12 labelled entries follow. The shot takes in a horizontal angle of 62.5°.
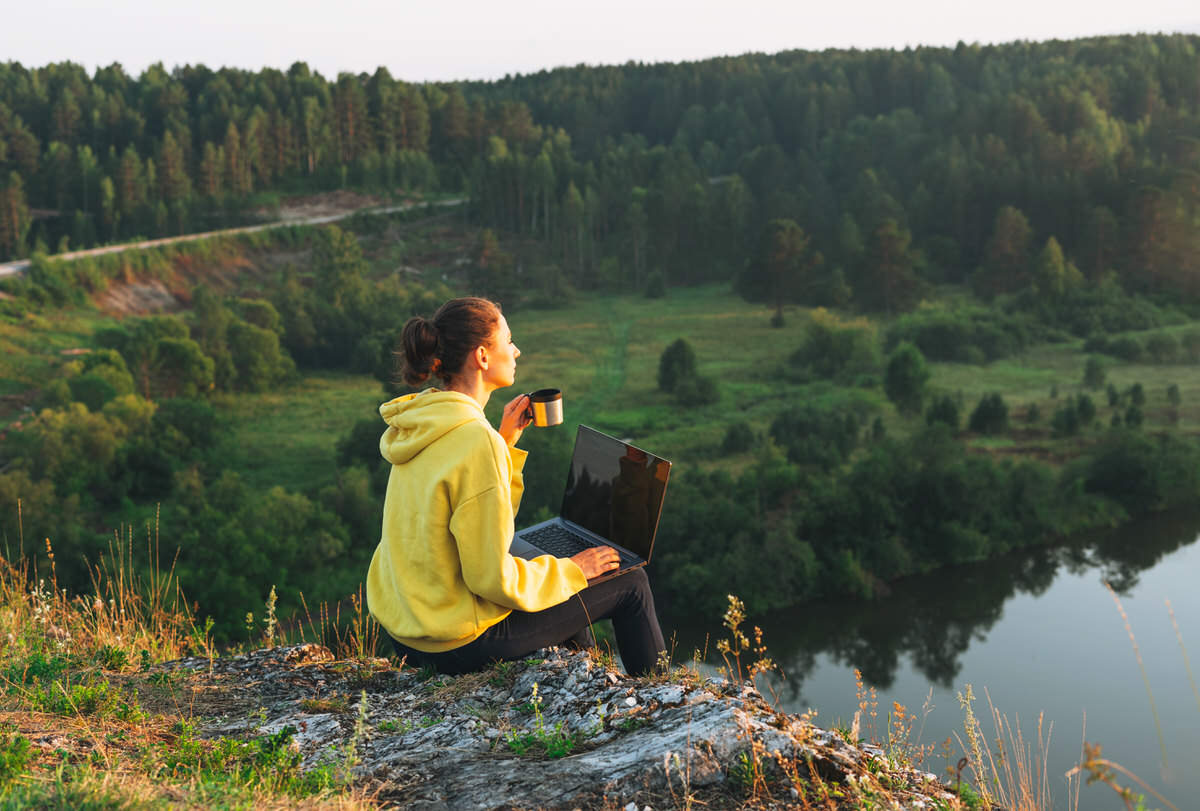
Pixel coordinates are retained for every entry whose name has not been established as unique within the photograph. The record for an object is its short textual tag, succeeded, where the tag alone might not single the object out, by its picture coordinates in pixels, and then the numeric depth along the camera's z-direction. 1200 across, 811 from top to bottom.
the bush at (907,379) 40.12
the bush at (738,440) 35.75
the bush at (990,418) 37.38
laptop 3.94
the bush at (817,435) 33.66
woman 3.25
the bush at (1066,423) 36.66
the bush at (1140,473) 33.03
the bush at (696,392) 40.81
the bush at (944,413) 37.16
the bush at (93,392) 37.06
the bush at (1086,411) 36.72
